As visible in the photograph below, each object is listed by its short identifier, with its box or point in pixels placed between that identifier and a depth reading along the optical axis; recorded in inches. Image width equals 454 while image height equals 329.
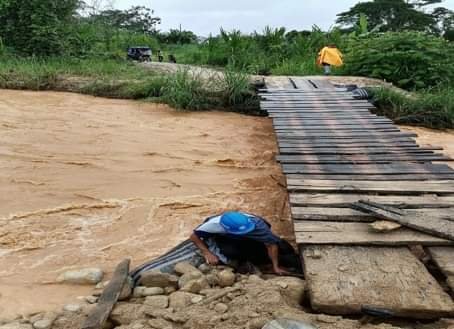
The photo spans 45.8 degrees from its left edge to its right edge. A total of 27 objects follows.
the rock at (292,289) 113.5
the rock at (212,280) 126.0
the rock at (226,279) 124.6
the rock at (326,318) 102.4
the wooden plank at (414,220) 129.2
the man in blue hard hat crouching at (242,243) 134.6
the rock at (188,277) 125.8
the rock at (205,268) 133.2
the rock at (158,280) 127.3
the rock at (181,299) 114.8
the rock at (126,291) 121.5
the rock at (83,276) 139.4
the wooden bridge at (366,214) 108.4
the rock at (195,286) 121.6
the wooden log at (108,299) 108.3
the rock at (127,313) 111.0
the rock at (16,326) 115.6
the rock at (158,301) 115.3
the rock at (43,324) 114.6
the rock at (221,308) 109.3
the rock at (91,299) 123.8
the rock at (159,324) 105.8
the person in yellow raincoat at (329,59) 481.4
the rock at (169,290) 124.2
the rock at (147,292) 123.2
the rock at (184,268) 131.5
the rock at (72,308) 119.6
